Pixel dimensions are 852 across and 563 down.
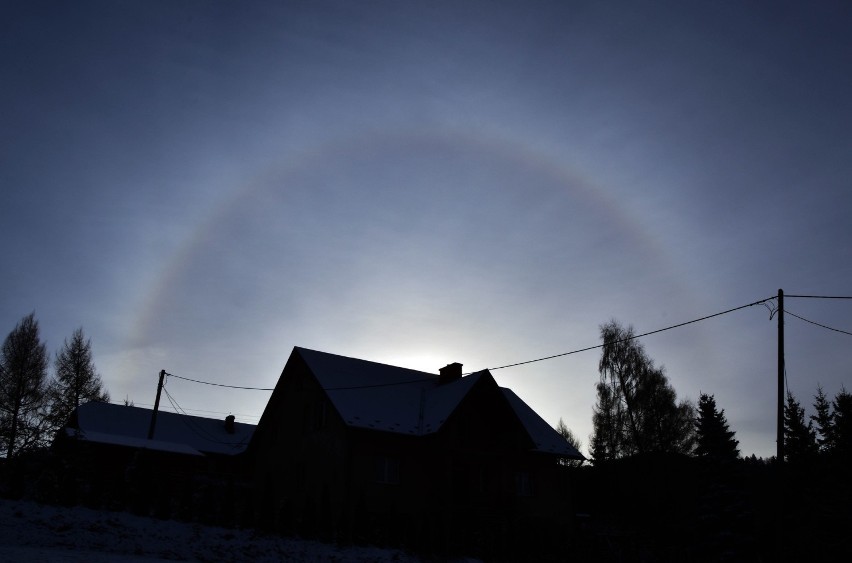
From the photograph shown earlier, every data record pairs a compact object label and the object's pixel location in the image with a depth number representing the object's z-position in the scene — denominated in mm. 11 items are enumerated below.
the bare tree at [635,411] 48938
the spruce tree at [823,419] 42312
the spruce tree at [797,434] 39562
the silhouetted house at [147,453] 18906
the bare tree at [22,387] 42781
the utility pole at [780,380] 20688
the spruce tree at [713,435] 36438
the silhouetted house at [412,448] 32188
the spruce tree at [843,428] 26725
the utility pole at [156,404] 43594
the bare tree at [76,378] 48688
